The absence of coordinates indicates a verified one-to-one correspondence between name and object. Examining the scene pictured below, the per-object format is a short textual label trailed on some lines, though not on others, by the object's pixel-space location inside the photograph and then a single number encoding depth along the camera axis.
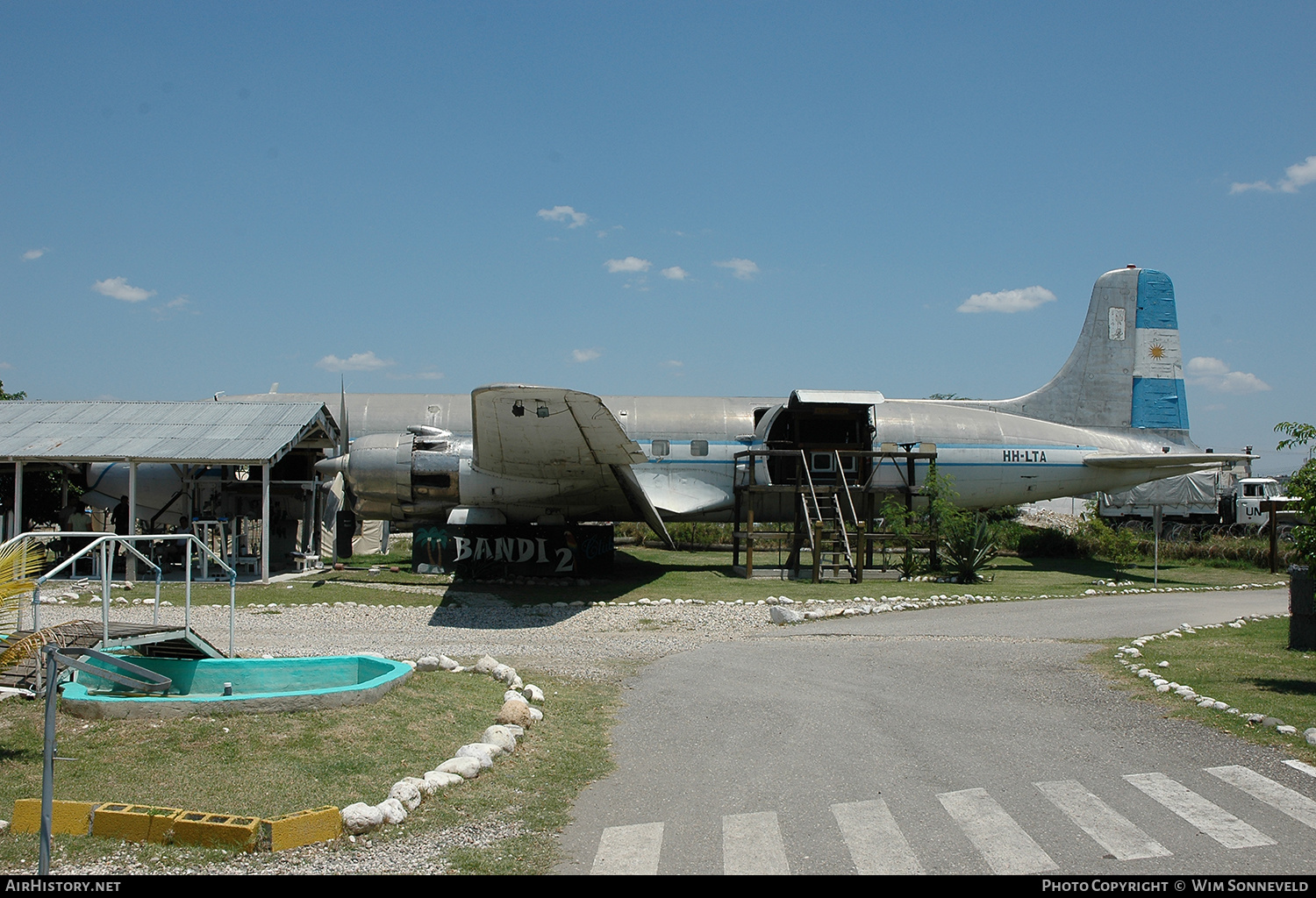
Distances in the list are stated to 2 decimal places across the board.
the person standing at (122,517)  20.93
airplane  18.11
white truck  33.41
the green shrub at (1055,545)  27.09
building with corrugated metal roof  19.00
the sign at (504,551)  19.02
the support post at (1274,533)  22.14
